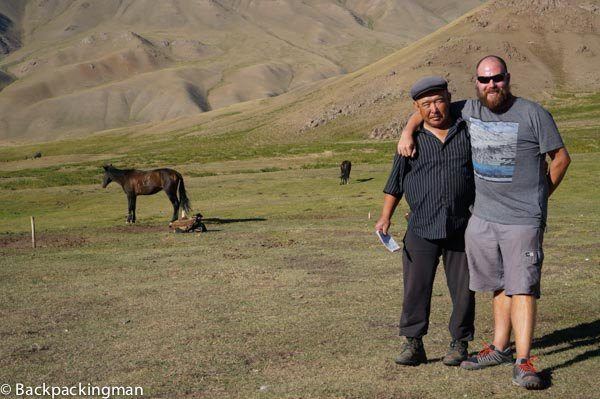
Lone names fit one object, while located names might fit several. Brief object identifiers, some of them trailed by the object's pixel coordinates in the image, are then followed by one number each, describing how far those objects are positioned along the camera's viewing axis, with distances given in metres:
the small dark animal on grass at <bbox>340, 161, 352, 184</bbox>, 49.59
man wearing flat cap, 8.91
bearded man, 8.25
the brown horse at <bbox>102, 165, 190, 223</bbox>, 33.41
